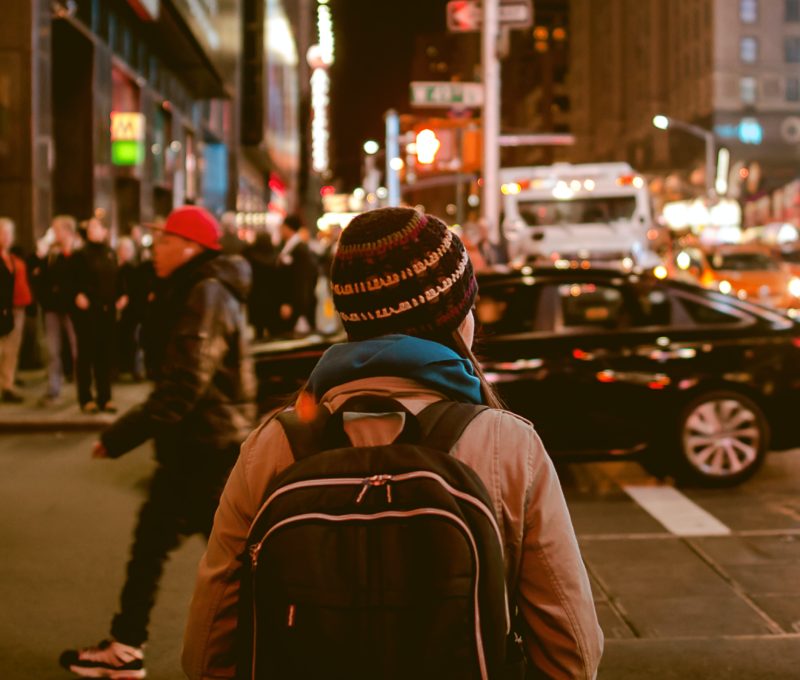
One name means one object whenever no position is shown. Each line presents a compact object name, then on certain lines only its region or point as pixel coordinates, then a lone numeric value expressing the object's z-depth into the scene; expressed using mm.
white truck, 24625
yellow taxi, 25656
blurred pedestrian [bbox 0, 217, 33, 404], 13281
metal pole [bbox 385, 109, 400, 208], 35731
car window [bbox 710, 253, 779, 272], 27297
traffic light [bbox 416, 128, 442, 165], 19094
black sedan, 9062
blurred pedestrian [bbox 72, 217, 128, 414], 12695
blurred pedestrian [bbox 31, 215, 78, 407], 13125
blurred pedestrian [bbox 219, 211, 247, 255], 16661
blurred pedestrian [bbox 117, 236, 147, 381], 15852
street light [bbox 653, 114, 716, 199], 76125
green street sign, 18438
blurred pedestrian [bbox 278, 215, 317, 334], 15984
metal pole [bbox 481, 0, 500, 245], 19625
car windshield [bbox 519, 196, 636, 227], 25047
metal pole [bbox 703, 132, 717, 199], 76125
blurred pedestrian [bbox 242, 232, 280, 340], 16359
